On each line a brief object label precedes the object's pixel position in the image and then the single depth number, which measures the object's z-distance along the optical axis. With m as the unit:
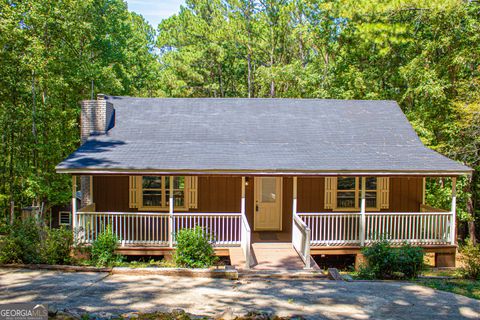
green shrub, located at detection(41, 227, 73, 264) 9.98
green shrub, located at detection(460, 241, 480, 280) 9.76
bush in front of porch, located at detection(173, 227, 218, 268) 10.16
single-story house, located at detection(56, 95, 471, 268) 11.83
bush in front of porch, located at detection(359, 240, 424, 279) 9.51
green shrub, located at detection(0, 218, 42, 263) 9.67
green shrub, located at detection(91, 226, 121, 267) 10.59
